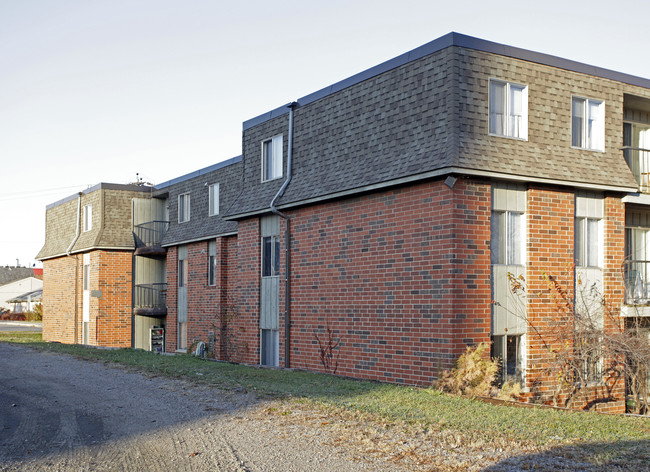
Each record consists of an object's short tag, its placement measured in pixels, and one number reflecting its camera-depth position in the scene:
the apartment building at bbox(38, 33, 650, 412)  14.73
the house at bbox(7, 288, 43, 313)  85.12
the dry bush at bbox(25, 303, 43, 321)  70.25
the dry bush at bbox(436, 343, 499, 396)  13.80
